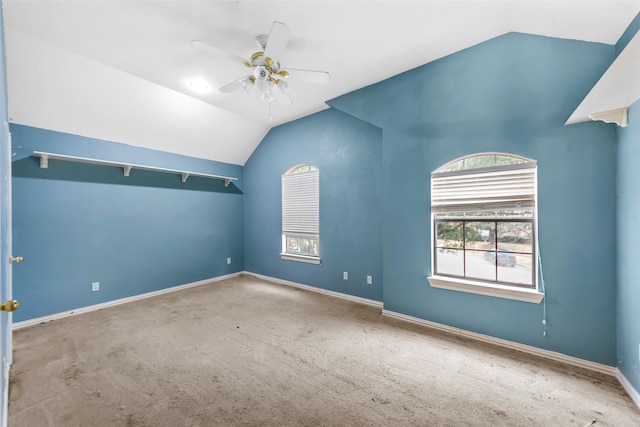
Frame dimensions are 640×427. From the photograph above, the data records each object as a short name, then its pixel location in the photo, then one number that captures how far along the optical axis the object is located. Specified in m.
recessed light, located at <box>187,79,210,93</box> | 3.27
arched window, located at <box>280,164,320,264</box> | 4.46
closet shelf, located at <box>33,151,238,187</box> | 3.21
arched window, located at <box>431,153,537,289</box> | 2.55
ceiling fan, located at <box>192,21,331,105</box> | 2.04
